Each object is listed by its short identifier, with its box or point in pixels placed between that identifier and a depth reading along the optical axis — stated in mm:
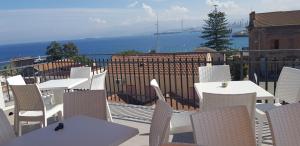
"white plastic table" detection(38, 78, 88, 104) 3447
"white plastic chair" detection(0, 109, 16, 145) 1885
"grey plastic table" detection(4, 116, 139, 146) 1588
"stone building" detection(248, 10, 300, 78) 20106
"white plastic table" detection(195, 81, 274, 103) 2527
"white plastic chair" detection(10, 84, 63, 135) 2922
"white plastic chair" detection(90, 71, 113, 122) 3398
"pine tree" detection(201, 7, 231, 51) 24223
